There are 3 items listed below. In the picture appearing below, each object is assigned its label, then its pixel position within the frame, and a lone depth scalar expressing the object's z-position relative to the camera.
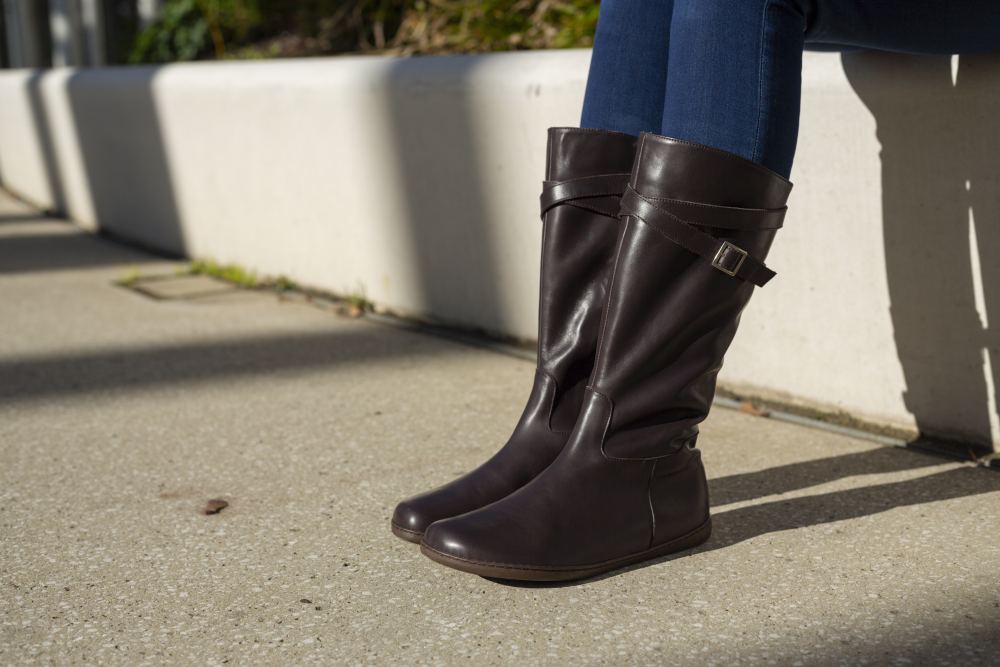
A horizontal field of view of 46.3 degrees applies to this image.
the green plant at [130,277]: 3.78
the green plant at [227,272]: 3.73
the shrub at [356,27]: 3.96
